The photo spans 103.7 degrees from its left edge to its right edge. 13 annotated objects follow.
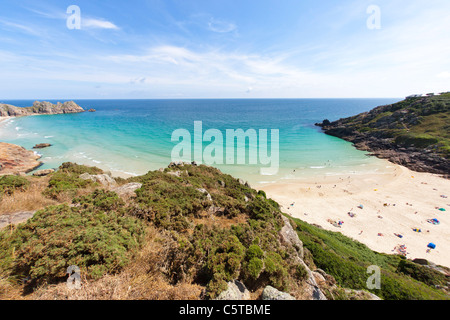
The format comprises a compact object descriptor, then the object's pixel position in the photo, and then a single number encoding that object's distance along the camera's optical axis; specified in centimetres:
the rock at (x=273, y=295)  562
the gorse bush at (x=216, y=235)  639
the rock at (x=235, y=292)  539
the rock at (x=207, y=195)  1274
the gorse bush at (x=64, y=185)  1098
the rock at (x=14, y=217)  808
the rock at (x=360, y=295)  789
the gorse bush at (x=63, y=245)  536
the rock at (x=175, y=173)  1759
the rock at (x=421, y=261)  1630
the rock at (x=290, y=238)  1049
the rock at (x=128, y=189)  1100
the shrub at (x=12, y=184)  1048
